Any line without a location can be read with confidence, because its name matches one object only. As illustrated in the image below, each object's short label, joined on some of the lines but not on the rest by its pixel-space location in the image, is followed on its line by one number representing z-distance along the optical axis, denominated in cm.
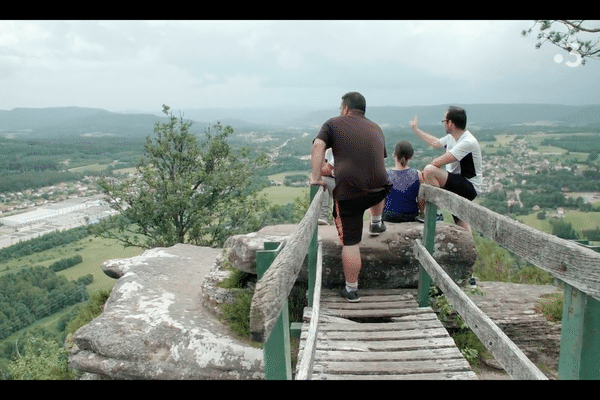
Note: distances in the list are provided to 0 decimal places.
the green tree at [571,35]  755
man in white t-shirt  506
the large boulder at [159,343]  522
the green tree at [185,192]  1833
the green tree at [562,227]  3119
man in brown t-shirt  416
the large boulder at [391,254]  527
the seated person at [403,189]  567
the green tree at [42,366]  782
